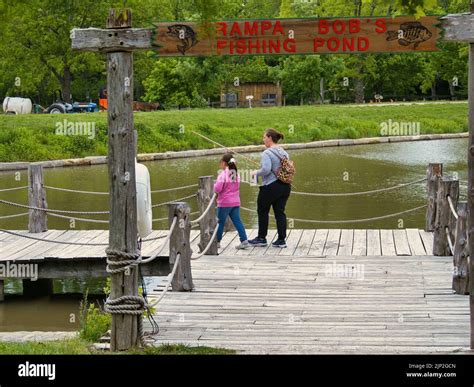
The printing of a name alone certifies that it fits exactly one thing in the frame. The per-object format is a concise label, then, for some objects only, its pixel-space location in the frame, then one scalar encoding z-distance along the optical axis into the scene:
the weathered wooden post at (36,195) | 17.17
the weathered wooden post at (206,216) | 14.85
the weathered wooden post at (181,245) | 12.20
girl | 14.79
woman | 14.58
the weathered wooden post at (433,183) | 15.66
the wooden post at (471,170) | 9.49
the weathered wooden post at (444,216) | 14.31
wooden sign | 10.20
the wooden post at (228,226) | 17.34
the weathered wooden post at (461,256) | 11.57
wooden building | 65.06
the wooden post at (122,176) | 9.92
